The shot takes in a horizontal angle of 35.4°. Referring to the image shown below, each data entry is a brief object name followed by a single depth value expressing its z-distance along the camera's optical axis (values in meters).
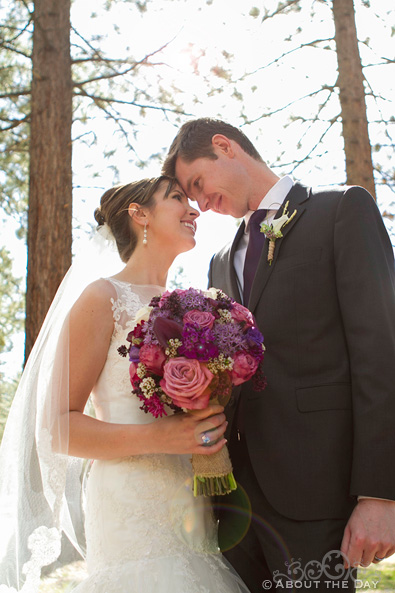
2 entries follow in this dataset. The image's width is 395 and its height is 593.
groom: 2.68
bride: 2.85
